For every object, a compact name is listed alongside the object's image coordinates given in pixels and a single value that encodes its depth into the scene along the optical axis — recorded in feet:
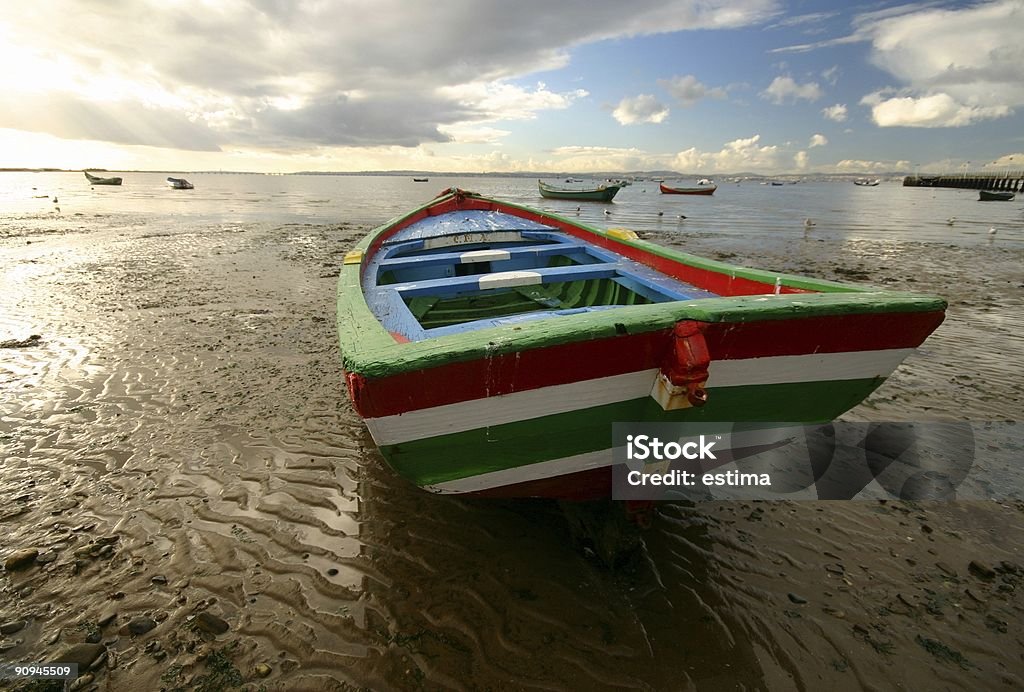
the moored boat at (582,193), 145.59
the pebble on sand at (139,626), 8.68
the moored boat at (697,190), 199.49
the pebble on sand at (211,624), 8.76
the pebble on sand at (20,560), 10.02
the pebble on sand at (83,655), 8.03
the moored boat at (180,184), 228.22
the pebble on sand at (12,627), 8.59
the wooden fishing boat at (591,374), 6.95
